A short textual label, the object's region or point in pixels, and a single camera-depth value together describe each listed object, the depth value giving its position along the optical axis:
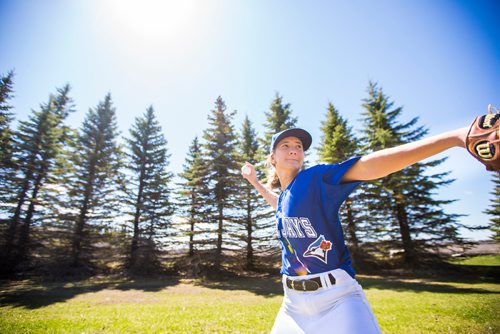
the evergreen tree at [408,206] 18.33
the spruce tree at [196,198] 20.25
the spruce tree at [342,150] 19.41
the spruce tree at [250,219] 20.39
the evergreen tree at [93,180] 20.27
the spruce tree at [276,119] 22.44
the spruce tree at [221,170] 19.95
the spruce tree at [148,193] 20.12
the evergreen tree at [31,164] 19.45
